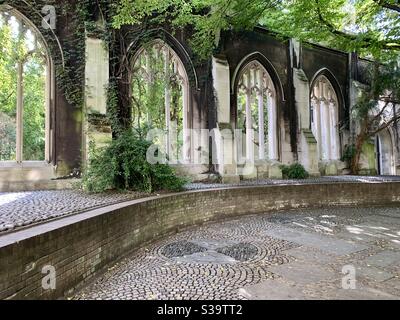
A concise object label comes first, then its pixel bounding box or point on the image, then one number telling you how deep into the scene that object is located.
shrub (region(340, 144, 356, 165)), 14.33
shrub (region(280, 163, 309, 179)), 11.93
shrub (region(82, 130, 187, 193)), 6.43
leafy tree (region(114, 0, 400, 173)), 8.06
